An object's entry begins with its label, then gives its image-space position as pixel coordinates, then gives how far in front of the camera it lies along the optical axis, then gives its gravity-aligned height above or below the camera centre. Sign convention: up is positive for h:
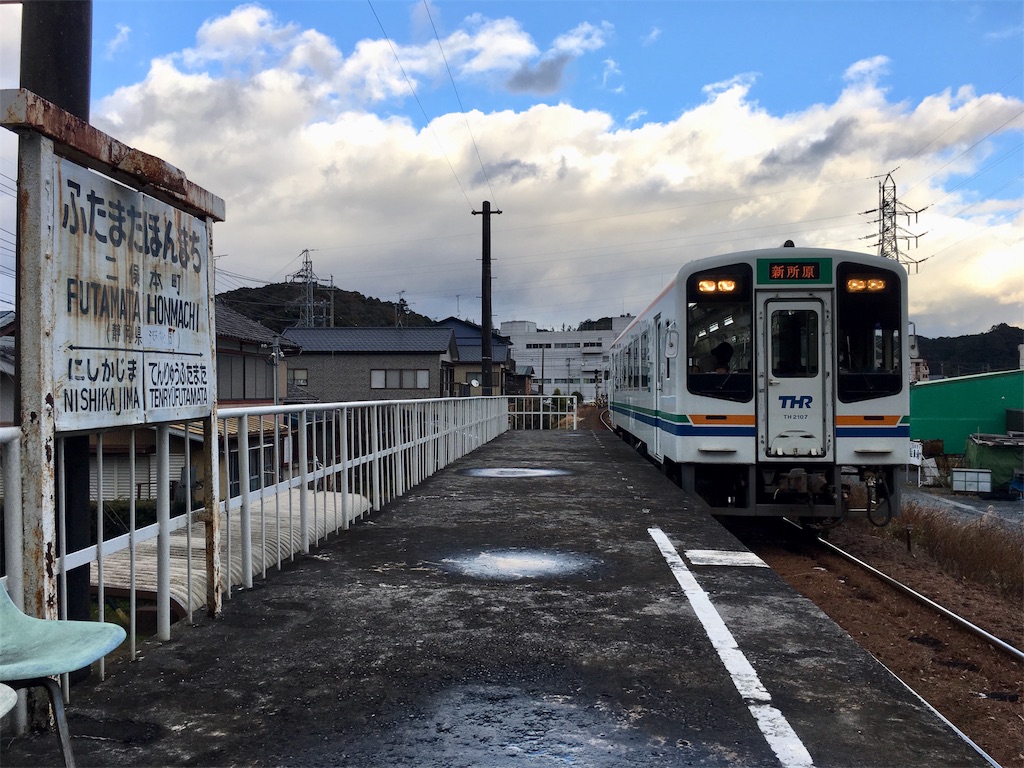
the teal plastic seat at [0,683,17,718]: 1.97 -0.78
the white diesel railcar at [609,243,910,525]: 9.03 +0.14
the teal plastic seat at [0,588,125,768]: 2.20 -0.76
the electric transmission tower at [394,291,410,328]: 94.36 +10.42
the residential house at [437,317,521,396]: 52.62 +2.17
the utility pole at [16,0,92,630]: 3.50 +1.44
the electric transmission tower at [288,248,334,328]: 67.36 +8.19
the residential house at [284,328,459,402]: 42.59 +1.43
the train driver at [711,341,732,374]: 9.24 +0.38
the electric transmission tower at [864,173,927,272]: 49.28 +10.13
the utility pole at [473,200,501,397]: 24.45 +1.97
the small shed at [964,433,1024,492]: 25.92 -2.40
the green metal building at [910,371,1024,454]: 31.98 -0.85
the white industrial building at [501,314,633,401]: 99.81 +5.11
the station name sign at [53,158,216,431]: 3.11 +0.40
